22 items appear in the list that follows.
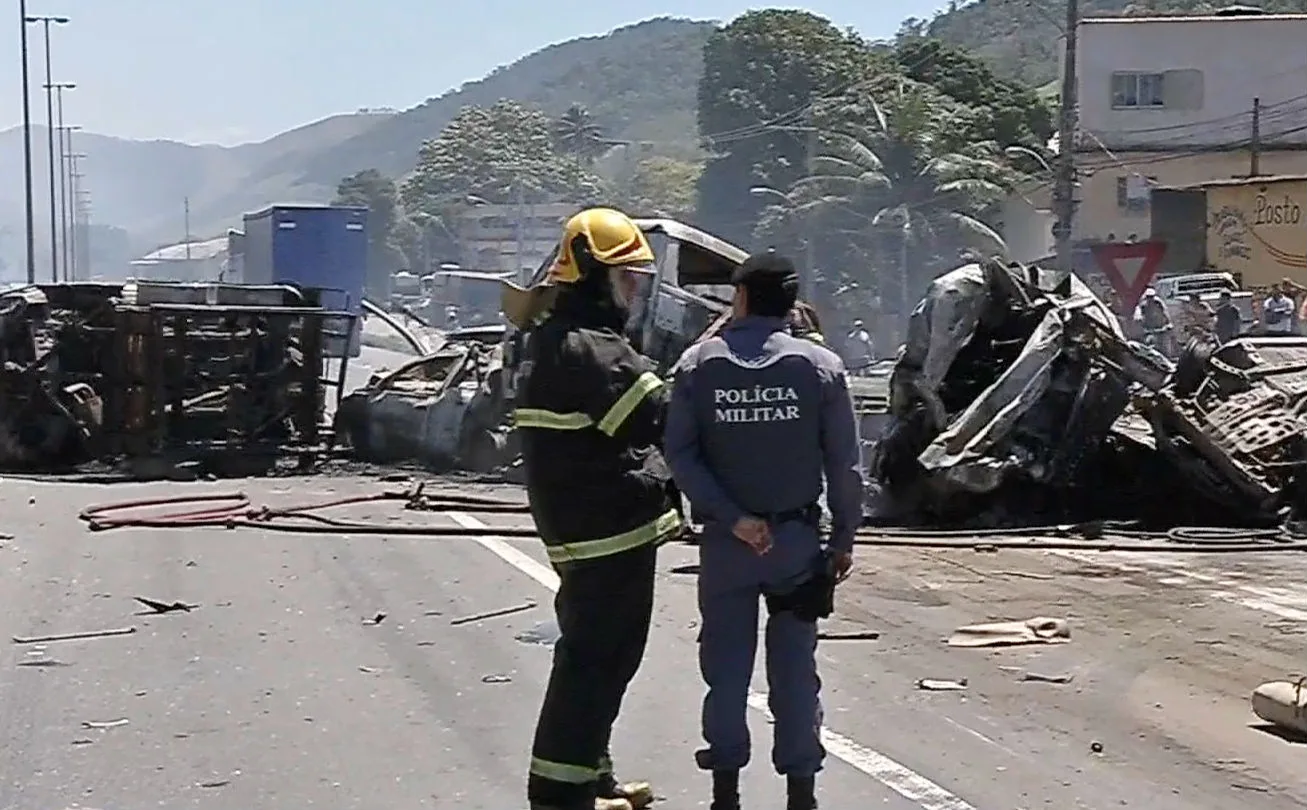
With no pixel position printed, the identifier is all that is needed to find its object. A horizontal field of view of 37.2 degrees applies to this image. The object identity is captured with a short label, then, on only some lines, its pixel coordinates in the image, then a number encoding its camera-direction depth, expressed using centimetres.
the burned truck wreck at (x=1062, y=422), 1402
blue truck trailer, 4038
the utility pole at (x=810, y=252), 5475
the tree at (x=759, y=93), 7206
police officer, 580
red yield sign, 1988
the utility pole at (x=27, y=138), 6069
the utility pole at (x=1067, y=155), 3180
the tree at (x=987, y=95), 5956
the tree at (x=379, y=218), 11356
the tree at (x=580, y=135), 11711
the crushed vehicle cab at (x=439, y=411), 1841
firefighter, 549
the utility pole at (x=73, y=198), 11475
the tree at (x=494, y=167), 11619
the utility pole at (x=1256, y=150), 4909
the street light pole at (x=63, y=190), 9556
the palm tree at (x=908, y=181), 5353
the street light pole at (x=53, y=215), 8338
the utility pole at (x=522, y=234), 7122
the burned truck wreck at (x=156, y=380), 1833
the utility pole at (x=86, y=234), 14970
